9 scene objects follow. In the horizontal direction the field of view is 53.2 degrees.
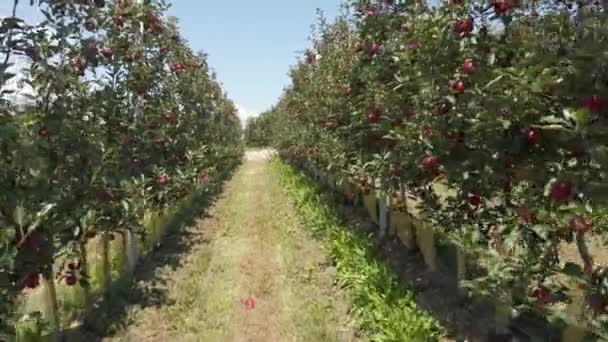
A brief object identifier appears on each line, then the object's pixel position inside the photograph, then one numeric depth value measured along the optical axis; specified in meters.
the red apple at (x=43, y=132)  4.30
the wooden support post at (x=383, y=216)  9.06
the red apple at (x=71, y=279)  4.90
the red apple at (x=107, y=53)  5.66
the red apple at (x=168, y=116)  8.45
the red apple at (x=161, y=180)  8.42
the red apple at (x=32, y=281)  3.51
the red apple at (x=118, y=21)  6.29
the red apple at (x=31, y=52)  3.72
